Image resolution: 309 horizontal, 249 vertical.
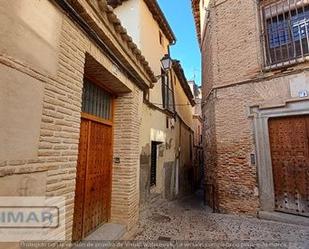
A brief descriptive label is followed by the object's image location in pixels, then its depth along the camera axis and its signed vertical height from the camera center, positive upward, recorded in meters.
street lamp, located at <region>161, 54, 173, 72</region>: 6.40 +2.77
